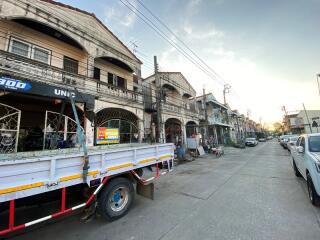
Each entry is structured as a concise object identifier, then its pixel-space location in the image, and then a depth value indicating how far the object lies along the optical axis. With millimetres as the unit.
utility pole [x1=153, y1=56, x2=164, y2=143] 11930
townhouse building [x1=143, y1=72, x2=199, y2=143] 15094
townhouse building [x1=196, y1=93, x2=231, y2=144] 26116
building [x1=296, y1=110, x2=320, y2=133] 43981
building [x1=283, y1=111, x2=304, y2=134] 45297
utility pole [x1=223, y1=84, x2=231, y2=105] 29350
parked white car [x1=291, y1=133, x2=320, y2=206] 3872
